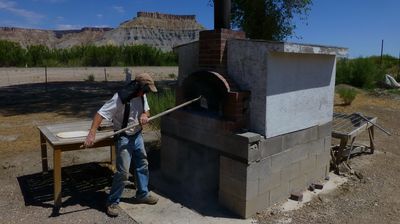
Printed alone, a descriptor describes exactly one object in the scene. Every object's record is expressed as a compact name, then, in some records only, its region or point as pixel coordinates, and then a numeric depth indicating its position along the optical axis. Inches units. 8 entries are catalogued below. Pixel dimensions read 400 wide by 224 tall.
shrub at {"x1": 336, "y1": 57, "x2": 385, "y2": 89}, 814.5
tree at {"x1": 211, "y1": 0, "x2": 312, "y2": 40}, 616.4
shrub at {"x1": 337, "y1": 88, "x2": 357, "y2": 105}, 581.0
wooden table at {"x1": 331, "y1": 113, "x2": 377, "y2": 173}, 276.4
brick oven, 199.2
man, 192.4
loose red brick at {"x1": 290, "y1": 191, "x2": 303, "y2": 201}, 225.3
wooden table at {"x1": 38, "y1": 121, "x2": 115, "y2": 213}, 197.5
